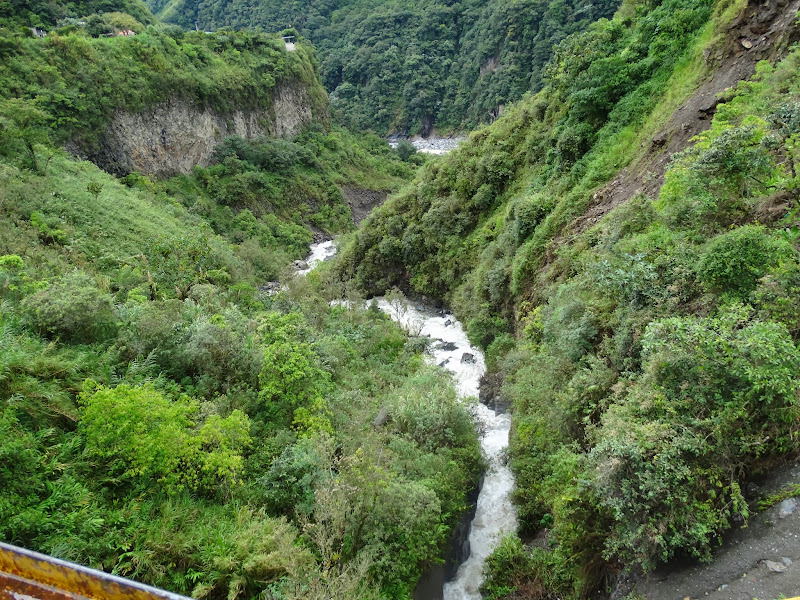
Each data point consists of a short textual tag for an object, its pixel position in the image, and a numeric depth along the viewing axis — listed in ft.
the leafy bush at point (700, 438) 22.29
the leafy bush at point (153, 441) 26.43
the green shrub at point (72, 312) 33.99
